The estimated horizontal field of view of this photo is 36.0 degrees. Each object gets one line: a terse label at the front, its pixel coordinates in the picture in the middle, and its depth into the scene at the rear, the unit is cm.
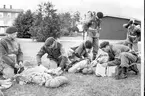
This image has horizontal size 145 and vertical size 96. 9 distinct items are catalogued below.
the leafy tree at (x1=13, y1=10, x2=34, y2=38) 1514
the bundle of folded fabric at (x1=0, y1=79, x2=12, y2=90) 329
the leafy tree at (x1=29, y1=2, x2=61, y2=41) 1318
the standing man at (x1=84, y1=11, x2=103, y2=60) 573
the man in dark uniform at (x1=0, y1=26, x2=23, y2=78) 397
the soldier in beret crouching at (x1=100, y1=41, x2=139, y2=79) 388
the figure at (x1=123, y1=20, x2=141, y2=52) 640
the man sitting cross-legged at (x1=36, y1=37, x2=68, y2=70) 440
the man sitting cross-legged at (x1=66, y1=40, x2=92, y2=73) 441
